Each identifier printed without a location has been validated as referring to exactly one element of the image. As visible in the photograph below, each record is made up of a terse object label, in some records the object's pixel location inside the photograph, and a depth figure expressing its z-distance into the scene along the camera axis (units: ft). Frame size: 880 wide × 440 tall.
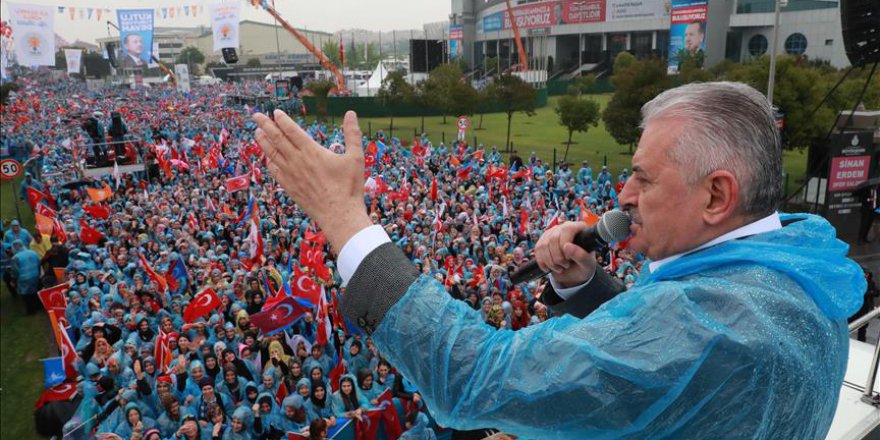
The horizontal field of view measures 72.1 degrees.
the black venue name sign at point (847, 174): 46.93
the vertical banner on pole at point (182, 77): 150.51
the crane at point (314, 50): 159.25
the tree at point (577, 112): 90.58
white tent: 169.99
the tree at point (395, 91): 131.64
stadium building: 155.02
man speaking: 3.64
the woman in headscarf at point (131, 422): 20.95
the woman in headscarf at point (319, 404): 22.27
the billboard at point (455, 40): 250.57
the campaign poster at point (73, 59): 140.67
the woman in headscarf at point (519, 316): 30.25
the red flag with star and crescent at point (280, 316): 25.27
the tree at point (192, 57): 353.51
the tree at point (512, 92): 108.17
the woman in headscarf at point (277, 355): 24.89
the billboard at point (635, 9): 192.03
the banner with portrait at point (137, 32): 104.17
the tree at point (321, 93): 145.28
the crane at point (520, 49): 188.85
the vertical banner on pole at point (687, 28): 164.04
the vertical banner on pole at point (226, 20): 95.04
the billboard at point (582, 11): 207.62
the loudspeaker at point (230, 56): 110.63
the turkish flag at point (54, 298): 30.83
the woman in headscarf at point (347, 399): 22.25
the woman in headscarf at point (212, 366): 24.88
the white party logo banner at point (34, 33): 90.12
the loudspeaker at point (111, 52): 189.64
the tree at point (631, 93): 75.66
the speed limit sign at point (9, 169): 51.08
